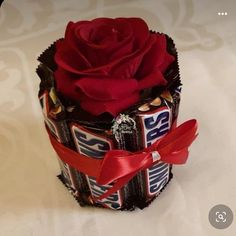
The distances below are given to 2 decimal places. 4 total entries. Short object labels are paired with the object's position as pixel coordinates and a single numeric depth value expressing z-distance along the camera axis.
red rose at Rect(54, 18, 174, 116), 0.45
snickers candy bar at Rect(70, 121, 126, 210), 0.47
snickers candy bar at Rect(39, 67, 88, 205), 0.48
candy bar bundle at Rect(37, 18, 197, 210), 0.46
